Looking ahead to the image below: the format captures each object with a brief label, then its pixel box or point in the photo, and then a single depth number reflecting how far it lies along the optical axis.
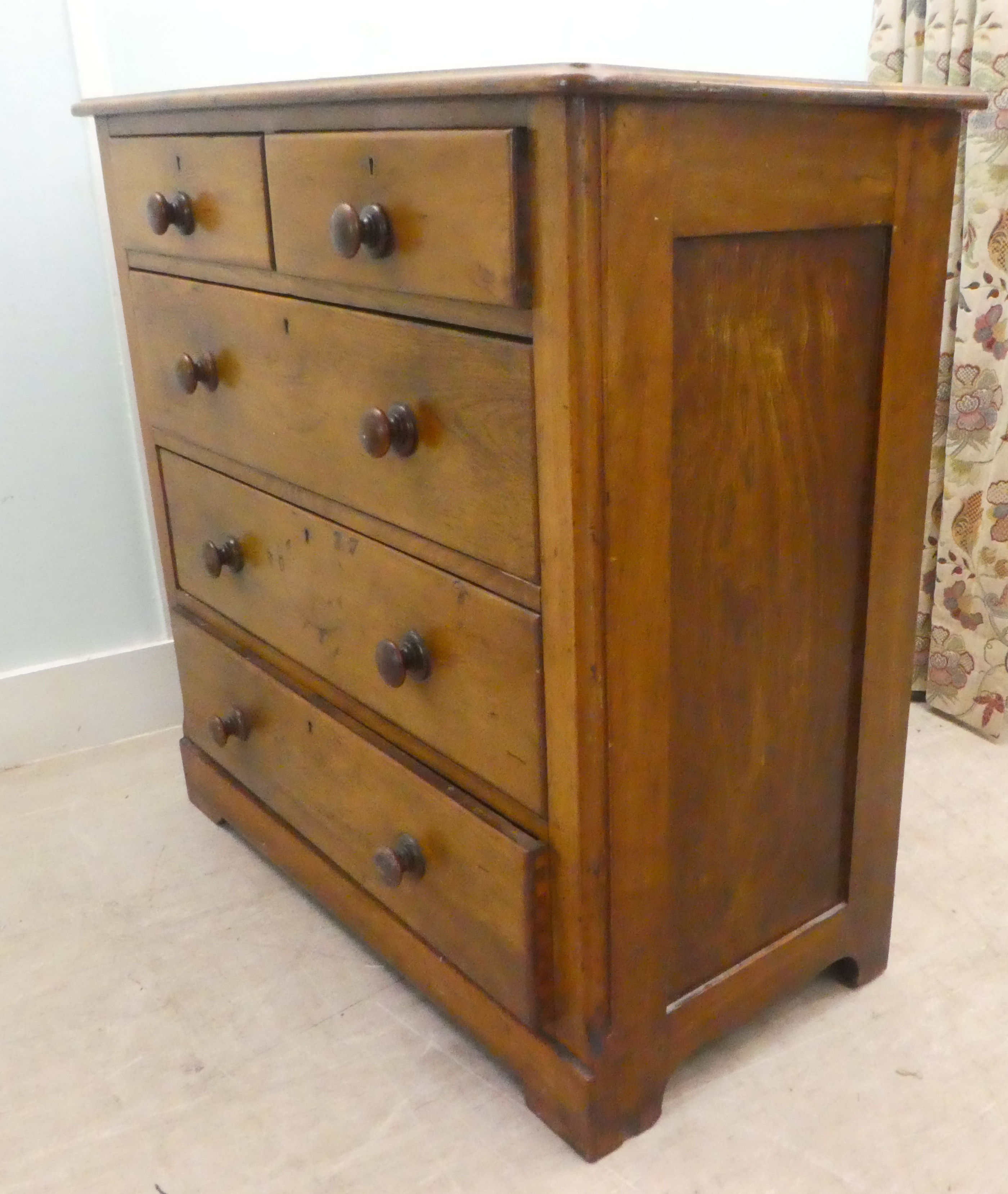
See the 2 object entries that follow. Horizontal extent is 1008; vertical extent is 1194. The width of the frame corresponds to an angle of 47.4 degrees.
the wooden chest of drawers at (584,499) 0.82
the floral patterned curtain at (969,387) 1.57
